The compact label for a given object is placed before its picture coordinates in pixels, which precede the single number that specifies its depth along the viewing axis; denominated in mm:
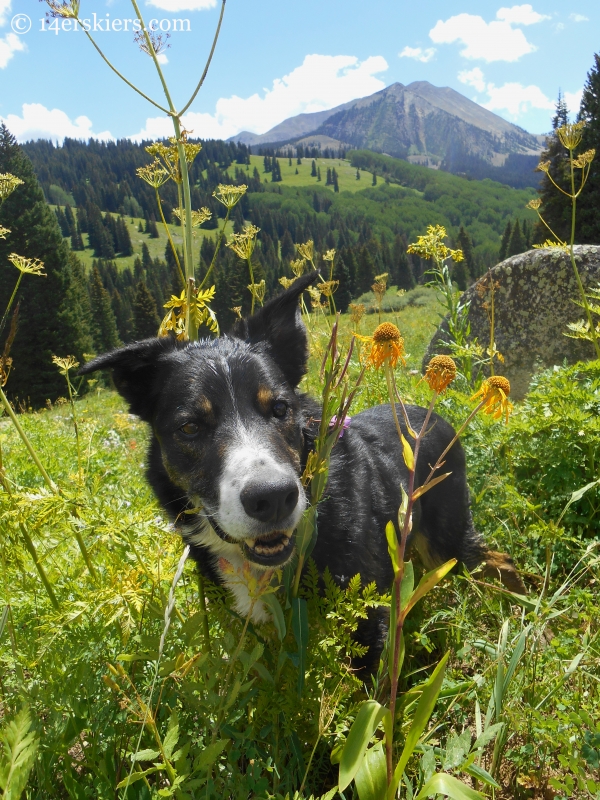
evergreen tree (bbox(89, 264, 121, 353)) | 79312
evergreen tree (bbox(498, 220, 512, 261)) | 84225
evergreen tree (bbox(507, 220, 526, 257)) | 78688
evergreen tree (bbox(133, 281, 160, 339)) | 71312
